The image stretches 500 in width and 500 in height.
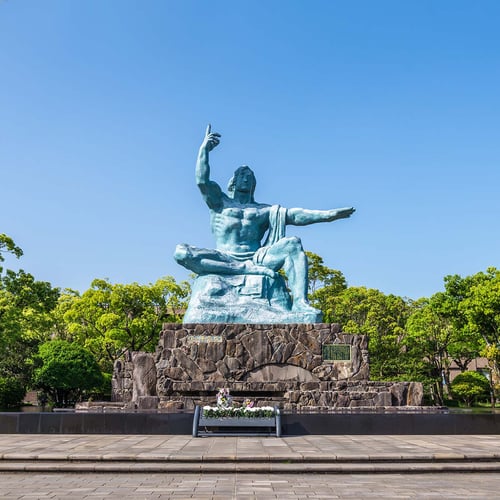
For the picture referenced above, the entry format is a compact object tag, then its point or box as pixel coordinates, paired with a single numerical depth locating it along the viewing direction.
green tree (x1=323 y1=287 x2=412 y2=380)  31.39
